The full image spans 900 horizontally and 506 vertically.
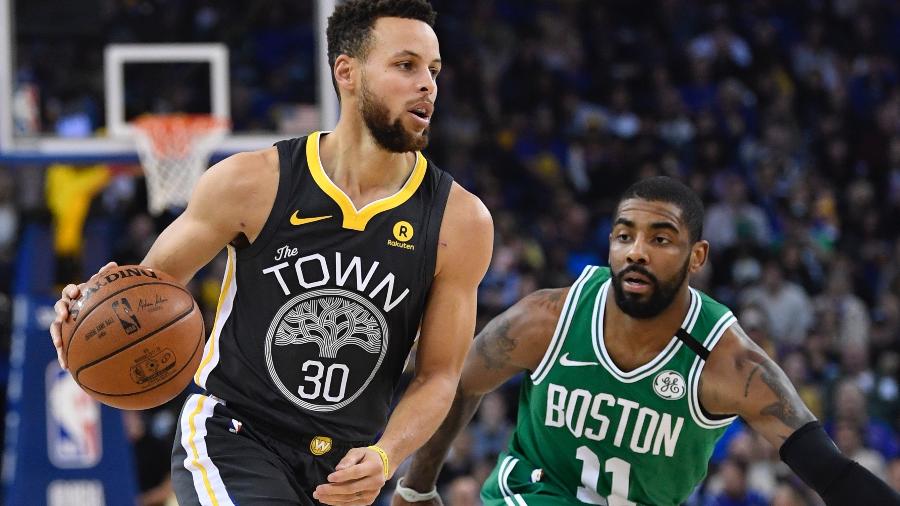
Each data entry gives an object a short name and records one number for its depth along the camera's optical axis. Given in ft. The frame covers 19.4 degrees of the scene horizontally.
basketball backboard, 55.88
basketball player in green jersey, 30.06
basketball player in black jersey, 26.04
